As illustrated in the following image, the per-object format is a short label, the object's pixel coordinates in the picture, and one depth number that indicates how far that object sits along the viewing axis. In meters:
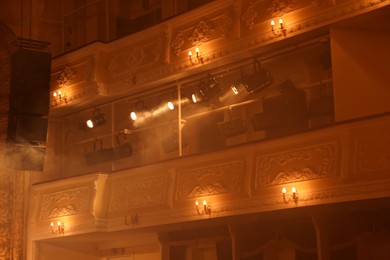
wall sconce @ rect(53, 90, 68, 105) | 12.87
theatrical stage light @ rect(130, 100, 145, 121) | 12.12
